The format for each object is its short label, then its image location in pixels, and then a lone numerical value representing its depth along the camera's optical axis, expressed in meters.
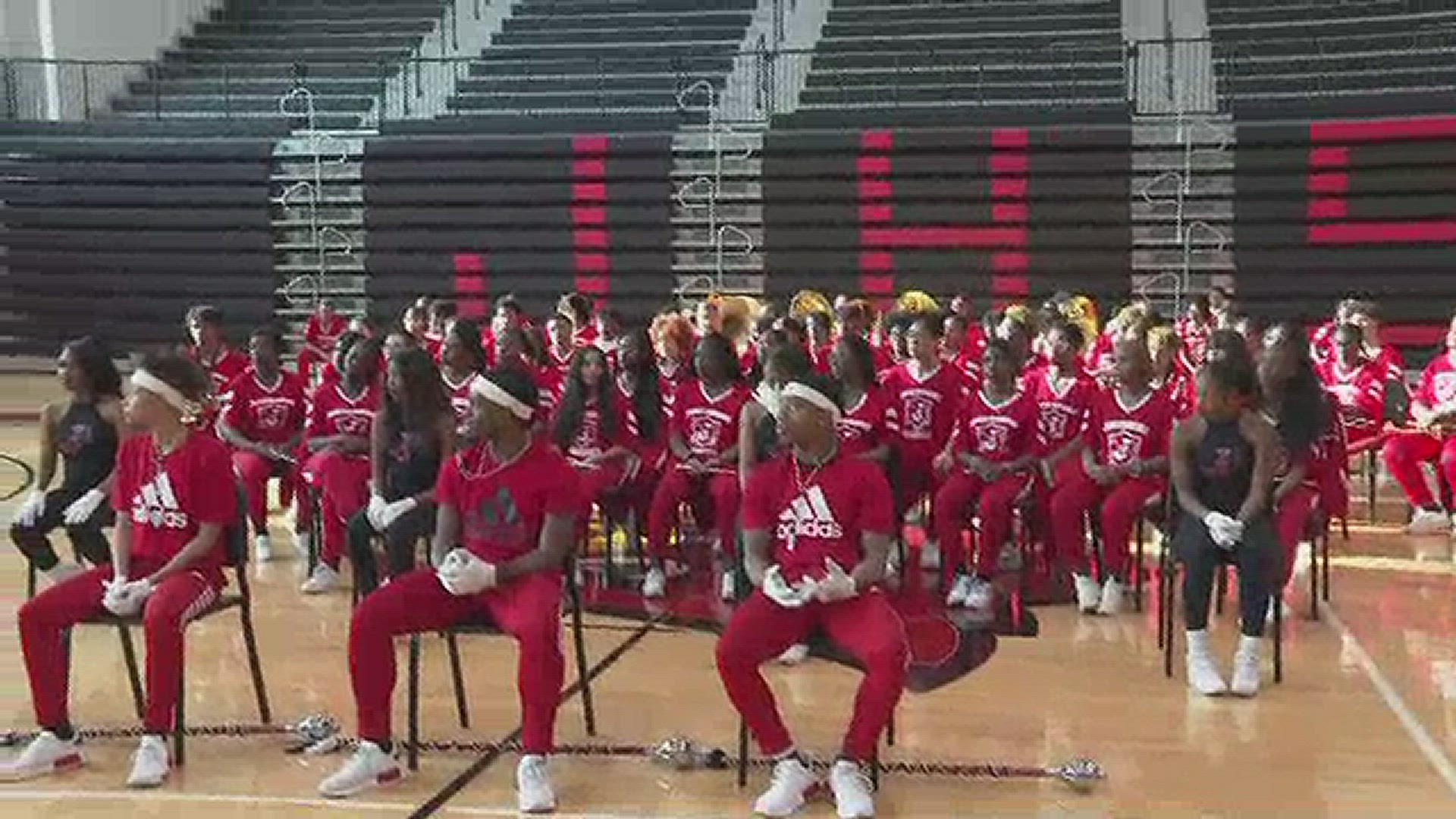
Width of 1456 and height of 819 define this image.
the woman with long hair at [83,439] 5.75
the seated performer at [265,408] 7.92
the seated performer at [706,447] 7.17
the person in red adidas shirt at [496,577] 4.57
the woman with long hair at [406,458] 6.03
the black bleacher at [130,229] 16.86
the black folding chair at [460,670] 4.80
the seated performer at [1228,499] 5.62
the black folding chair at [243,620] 4.93
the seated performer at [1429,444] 8.46
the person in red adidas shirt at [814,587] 4.47
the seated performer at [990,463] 6.92
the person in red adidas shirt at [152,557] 4.82
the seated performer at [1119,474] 6.76
